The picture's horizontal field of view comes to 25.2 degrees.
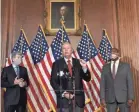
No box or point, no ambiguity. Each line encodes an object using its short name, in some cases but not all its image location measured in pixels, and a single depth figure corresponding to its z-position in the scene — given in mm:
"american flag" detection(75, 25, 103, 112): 7008
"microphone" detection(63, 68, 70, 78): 4461
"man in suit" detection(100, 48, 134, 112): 5406
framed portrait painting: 7754
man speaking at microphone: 4543
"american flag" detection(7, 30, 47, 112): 6797
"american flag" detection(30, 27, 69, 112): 6802
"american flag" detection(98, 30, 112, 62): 7277
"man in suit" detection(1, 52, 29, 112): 5191
